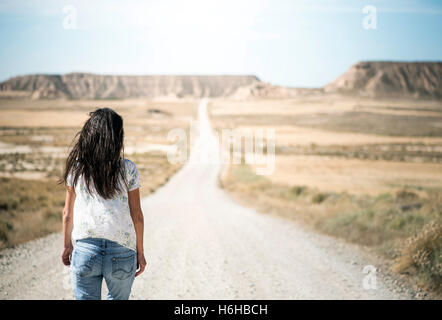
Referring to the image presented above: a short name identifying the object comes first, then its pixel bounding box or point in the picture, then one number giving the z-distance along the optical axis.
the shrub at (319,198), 15.26
